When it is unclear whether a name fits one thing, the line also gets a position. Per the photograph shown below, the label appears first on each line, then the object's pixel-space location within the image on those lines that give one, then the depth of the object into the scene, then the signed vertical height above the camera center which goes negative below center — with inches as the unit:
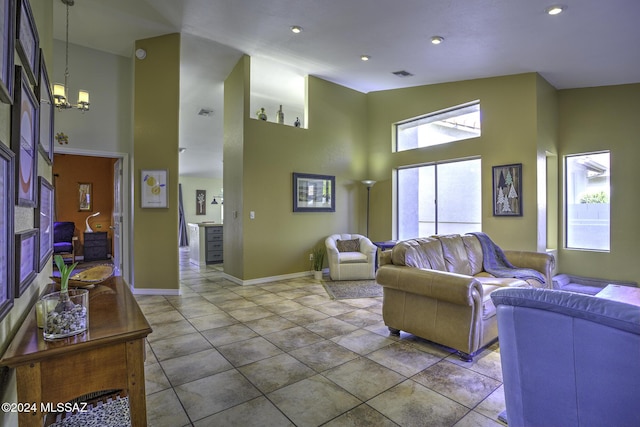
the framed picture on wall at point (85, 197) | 320.5 +17.9
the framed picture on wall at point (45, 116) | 75.8 +26.0
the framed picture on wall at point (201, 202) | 475.8 +18.2
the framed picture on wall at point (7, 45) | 42.8 +23.8
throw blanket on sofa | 142.6 -25.4
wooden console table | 44.6 -22.5
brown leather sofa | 102.5 -28.1
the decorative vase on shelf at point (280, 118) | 233.4 +69.8
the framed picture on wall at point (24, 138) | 50.7 +13.4
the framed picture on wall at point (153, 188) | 191.5 +15.8
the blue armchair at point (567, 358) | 42.9 -22.0
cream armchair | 223.6 -33.7
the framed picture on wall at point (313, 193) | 236.5 +16.2
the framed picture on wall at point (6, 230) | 42.8 -2.1
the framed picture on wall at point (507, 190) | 192.9 +14.1
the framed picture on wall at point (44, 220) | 69.8 -1.1
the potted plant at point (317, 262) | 234.2 -35.7
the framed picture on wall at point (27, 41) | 52.3 +32.2
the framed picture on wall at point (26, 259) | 49.9 -7.6
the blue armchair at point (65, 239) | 279.6 -22.0
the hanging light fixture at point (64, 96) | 138.2 +53.7
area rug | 186.7 -47.1
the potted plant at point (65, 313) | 50.1 -16.0
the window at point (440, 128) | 217.5 +62.8
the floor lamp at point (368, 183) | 259.8 +24.7
